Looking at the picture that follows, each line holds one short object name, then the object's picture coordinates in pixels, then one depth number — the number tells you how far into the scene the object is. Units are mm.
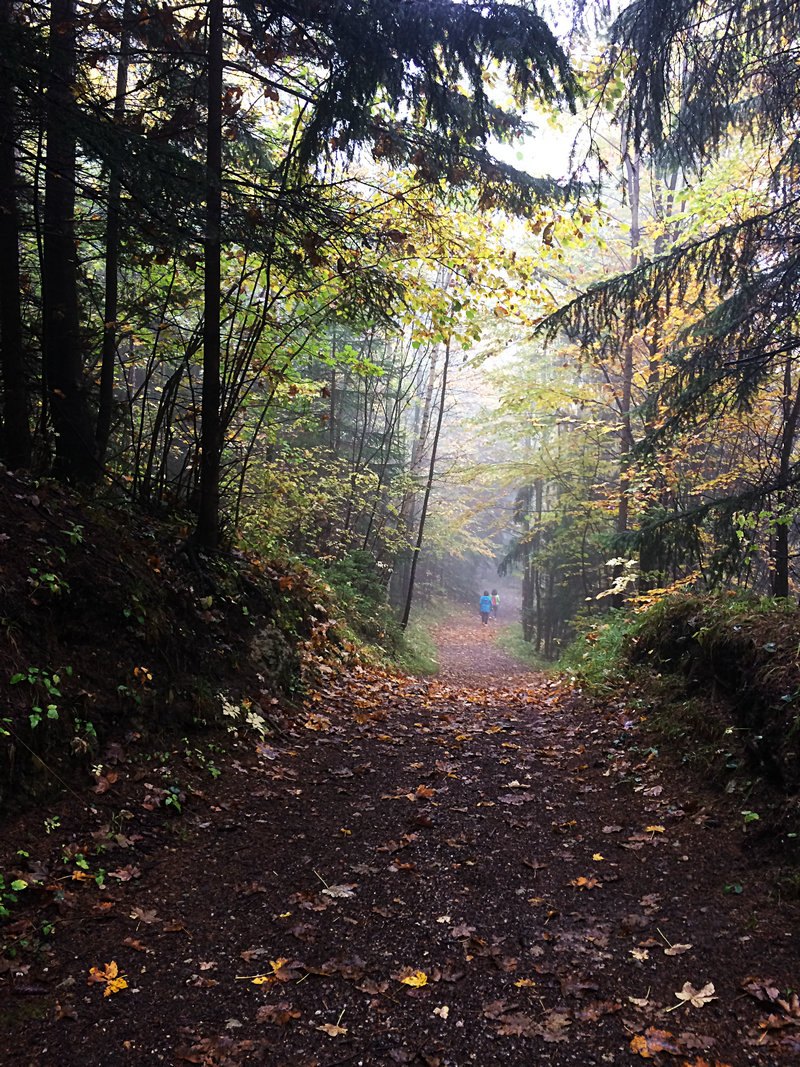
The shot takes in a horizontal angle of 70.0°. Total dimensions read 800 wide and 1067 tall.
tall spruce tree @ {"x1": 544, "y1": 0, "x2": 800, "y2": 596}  5188
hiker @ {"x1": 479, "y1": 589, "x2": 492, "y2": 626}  30009
